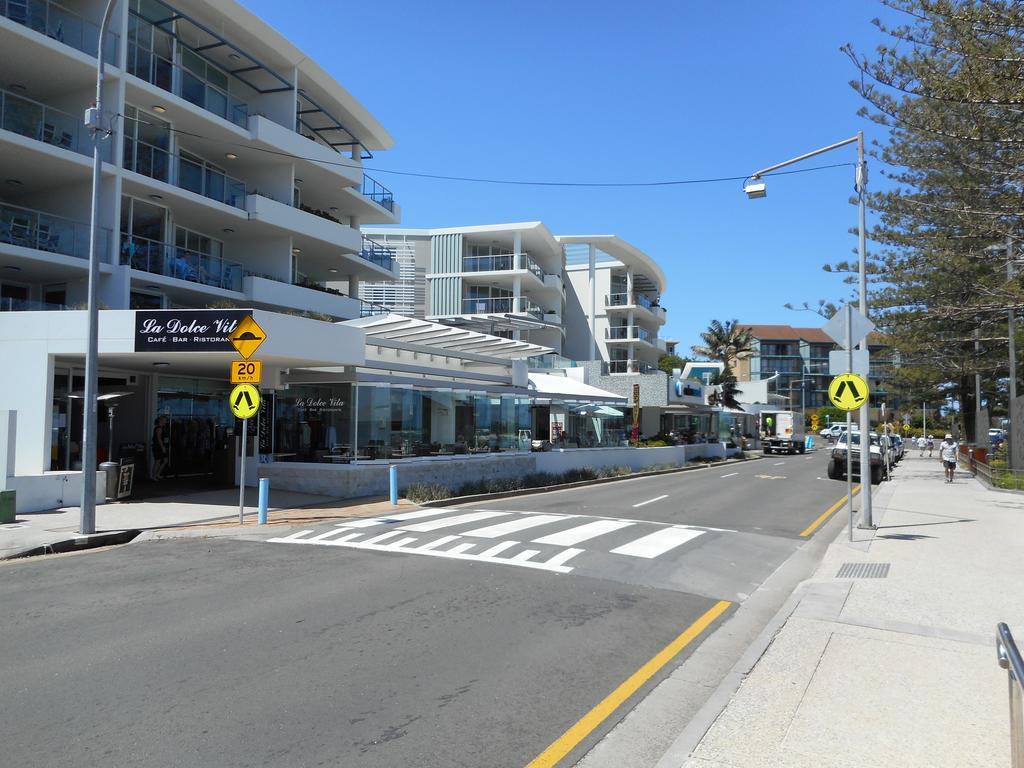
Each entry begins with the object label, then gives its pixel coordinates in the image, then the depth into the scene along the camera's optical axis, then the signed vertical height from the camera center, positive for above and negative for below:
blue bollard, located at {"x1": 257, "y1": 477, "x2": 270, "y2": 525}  13.88 -1.72
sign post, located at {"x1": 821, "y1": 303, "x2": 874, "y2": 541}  12.22 +1.02
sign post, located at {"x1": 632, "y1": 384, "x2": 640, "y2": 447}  38.71 +0.03
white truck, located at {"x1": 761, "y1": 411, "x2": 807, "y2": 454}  54.78 -1.72
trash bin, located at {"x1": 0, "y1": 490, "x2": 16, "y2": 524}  13.34 -1.84
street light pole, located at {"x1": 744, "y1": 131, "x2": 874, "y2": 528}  13.51 +3.10
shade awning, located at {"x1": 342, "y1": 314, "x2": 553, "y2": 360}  21.41 +2.41
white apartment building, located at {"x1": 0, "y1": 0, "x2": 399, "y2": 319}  21.78 +8.65
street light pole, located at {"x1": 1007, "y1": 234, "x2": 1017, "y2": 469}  24.79 +1.63
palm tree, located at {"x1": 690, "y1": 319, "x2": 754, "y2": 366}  66.56 +6.59
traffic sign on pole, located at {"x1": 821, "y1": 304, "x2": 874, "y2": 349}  12.70 +1.55
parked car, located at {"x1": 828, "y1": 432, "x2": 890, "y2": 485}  27.54 -1.90
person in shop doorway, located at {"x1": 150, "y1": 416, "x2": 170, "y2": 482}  21.98 -1.33
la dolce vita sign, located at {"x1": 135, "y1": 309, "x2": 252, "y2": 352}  15.92 +1.71
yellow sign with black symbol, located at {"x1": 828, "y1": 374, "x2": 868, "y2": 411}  12.15 +0.39
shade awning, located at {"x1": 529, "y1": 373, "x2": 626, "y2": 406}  30.73 +0.97
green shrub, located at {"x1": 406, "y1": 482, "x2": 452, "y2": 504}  17.62 -2.02
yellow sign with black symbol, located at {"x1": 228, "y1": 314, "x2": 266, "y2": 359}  14.55 +1.43
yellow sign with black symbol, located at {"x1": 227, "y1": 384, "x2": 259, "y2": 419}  14.02 +0.15
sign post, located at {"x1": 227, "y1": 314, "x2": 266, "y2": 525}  14.03 +0.58
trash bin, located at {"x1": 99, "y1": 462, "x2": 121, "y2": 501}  16.55 -1.66
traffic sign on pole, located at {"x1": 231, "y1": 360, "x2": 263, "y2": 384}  14.18 +0.71
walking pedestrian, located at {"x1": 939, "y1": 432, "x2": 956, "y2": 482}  26.30 -1.50
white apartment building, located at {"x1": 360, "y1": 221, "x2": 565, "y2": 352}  51.66 +9.67
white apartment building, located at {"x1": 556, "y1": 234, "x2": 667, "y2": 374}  58.84 +8.65
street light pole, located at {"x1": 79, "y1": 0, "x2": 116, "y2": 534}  12.38 +0.88
